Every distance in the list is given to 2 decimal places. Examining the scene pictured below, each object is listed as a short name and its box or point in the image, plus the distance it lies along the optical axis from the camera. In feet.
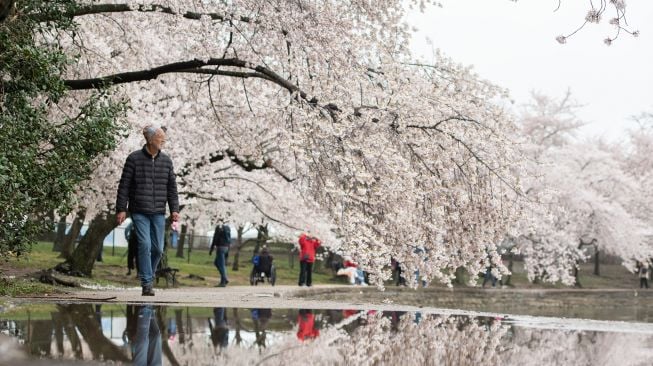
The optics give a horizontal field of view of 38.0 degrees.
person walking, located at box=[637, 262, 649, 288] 175.11
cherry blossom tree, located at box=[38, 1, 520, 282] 42.11
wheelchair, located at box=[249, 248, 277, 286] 97.81
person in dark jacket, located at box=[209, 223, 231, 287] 82.69
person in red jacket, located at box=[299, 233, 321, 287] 89.04
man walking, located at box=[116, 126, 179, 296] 37.68
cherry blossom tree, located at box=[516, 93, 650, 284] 160.45
